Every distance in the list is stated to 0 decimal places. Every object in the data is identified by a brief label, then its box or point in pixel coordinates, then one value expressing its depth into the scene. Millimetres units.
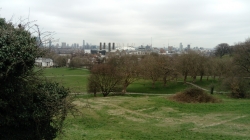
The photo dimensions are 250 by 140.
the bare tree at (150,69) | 42394
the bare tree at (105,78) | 37469
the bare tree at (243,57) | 34562
